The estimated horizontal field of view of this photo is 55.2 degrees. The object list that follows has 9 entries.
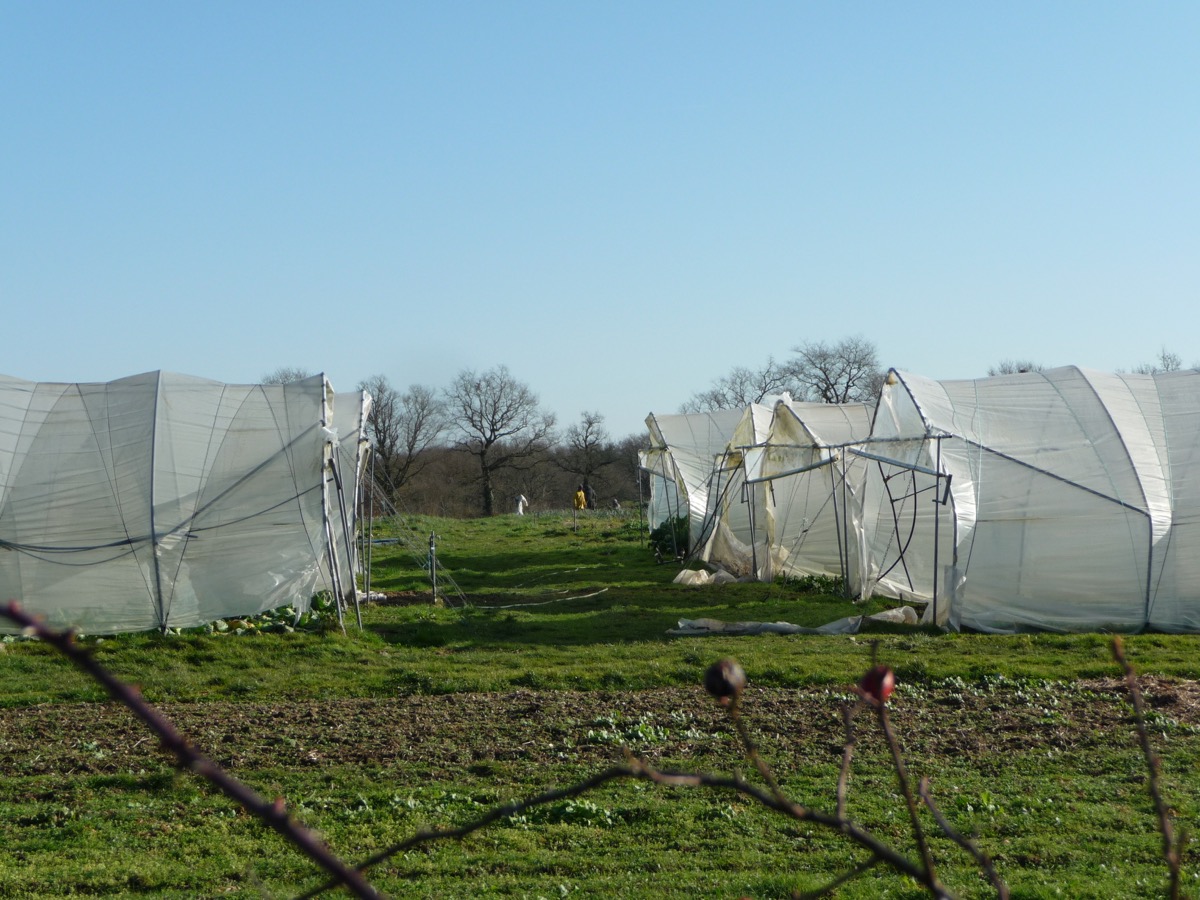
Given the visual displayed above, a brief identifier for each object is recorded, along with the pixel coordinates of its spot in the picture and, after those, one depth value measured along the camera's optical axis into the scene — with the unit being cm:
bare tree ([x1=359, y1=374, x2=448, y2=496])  6581
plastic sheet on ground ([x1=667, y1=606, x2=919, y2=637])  1578
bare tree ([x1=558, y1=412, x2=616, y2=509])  7156
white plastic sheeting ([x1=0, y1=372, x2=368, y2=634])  1611
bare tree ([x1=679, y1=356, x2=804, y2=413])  7444
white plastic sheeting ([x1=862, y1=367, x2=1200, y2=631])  1588
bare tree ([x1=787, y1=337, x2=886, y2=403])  7238
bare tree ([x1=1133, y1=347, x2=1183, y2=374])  6856
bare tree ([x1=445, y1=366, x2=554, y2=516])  7169
